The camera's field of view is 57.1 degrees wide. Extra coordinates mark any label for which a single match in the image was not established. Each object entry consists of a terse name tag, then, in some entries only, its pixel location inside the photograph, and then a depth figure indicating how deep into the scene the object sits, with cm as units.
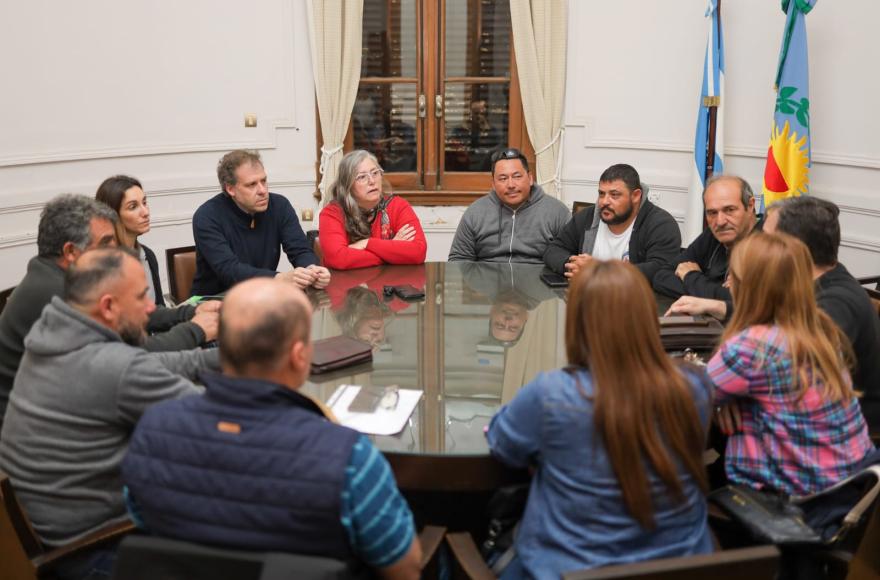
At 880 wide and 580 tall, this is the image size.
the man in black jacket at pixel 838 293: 219
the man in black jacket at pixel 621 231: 348
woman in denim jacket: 153
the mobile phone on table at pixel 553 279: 338
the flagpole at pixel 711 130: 486
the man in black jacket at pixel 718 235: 309
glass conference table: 182
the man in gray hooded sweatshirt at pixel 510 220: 397
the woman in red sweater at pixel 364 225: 365
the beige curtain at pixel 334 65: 548
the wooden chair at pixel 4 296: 297
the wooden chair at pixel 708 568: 129
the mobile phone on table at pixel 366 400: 202
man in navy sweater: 353
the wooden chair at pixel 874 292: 277
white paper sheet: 192
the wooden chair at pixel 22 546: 170
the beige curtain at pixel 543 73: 546
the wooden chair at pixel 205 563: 125
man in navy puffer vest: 135
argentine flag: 481
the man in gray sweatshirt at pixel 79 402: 179
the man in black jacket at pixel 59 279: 219
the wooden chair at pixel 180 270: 371
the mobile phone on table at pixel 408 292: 315
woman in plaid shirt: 185
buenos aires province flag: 436
